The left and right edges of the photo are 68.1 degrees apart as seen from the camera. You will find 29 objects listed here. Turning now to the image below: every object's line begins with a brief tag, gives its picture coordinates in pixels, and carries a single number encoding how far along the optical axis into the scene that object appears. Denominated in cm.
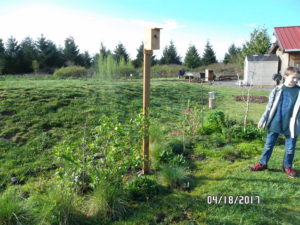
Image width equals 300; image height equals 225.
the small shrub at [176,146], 425
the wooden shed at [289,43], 1644
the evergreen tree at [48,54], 3059
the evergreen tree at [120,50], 3553
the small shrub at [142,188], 288
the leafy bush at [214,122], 524
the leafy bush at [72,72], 2048
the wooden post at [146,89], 322
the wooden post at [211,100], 809
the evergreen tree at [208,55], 3866
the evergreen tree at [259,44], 2441
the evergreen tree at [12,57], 2652
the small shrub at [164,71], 2791
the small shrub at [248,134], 491
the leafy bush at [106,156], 244
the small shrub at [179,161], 361
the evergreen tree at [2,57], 2423
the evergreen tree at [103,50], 3094
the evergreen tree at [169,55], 3953
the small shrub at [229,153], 415
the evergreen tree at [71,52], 3327
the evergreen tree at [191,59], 3509
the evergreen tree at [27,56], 2847
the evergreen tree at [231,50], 3974
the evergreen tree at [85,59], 3450
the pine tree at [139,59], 3552
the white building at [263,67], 1903
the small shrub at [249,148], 428
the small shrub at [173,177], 312
